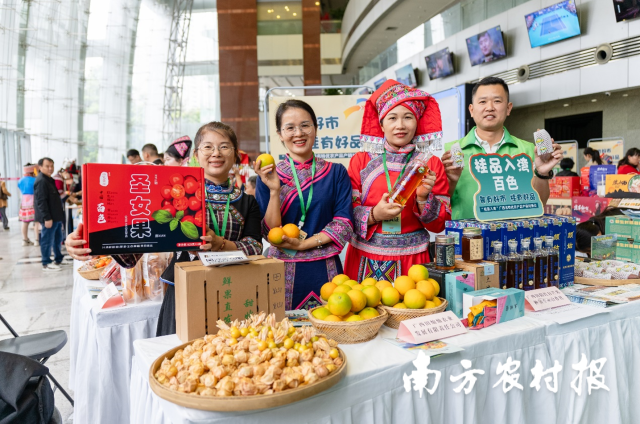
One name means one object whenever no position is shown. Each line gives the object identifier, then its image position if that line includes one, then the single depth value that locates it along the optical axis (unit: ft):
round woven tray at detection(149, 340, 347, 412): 3.12
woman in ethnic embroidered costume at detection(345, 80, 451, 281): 6.21
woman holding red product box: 5.78
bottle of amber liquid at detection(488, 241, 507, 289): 5.55
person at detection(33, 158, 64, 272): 21.20
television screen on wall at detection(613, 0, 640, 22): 24.73
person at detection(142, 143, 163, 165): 18.72
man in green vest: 6.97
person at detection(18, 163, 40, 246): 28.53
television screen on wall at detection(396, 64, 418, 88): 43.74
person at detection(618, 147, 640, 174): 19.39
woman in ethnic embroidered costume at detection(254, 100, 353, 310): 6.33
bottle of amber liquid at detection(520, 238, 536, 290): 5.80
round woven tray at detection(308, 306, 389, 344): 4.40
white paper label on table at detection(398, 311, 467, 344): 4.43
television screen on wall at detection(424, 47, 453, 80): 38.45
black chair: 6.75
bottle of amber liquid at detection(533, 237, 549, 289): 5.91
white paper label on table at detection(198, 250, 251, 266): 4.45
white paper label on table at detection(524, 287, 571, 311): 5.41
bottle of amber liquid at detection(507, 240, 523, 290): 5.64
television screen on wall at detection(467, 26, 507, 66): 33.32
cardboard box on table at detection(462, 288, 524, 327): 4.94
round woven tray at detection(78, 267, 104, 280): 7.95
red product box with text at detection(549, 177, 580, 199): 18.75
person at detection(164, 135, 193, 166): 11.46
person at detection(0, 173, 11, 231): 35.45
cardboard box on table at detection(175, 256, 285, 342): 4.39
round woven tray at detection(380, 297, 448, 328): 4.70
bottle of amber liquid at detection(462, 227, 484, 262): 5.39
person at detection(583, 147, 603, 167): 23.29
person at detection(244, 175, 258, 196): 14.74
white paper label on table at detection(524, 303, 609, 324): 5.14
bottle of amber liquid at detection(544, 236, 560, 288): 6.02
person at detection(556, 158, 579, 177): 20.61
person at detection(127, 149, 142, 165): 21.93
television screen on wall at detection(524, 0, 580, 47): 28.22
